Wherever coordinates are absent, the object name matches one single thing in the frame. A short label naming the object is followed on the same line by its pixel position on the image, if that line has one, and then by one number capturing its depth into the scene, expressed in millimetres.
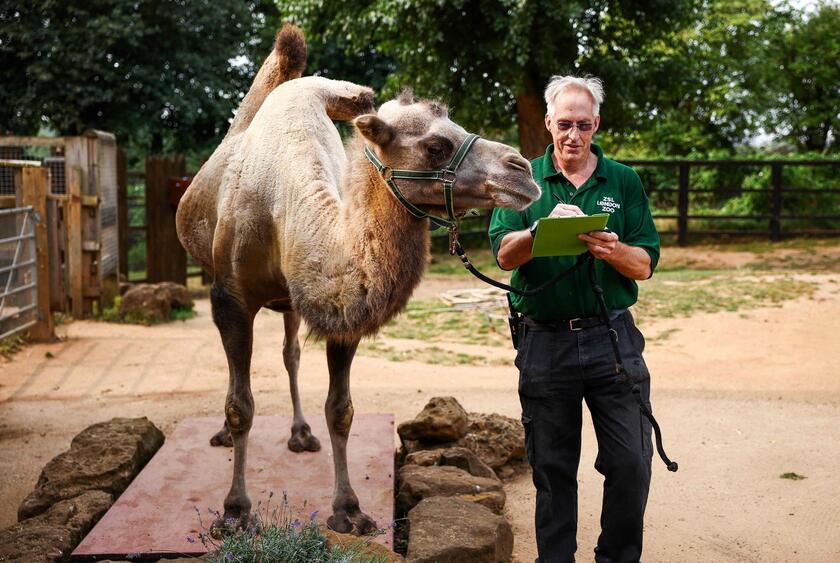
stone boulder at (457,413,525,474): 5668
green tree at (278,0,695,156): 14727
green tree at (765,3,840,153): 26703
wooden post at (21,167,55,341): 9805
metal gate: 8984
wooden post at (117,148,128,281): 13648
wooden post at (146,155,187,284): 14203
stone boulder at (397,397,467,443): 5594
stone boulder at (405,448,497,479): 5273
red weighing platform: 4113
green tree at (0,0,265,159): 18531
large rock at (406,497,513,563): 3811
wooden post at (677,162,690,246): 18703
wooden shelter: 10812
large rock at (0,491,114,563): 3814
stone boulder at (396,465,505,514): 4730
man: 3420
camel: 3543
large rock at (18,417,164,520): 4836
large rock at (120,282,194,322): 11461
